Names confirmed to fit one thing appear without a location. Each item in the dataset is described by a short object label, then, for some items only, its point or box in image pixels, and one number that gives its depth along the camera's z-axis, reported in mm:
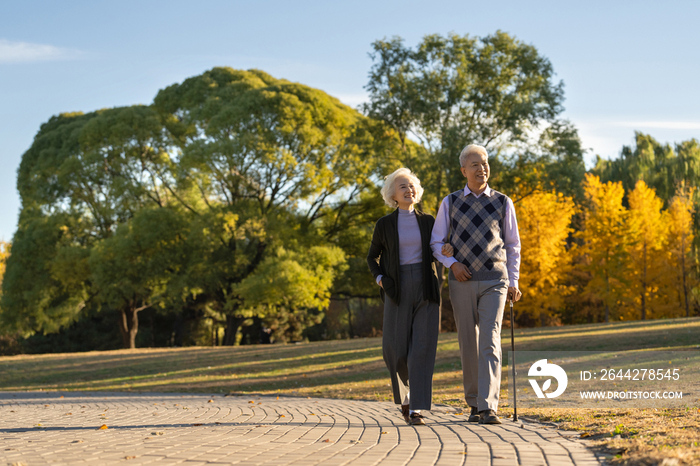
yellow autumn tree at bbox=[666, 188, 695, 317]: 31984
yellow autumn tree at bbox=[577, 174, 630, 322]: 31438
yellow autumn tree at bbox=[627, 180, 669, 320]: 31531
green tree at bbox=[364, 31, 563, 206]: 22641
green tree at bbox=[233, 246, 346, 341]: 24172
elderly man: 5137
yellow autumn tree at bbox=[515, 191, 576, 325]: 28094
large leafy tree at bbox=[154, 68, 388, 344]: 26625
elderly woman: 5332
